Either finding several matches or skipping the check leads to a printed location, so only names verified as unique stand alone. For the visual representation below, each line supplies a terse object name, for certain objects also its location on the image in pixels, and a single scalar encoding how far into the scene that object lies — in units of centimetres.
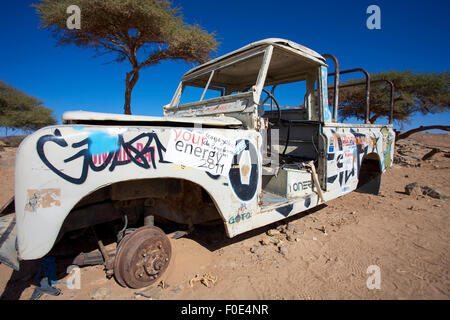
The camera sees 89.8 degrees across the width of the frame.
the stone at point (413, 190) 471
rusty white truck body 127
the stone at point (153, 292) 182
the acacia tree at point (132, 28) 801
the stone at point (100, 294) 179
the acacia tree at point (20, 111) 1451
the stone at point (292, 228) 298
